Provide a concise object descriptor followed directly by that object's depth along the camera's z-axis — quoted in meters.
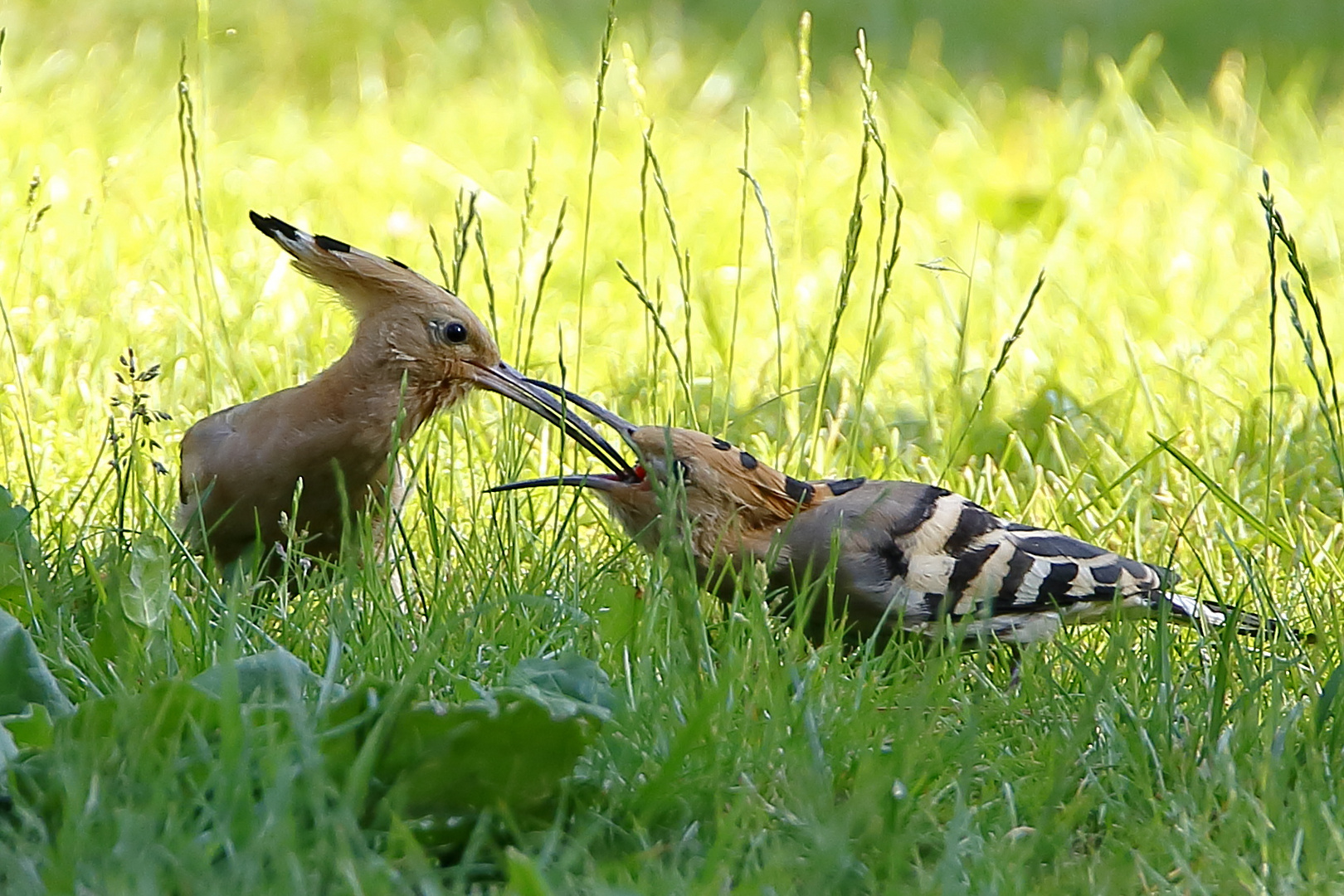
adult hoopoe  7.95
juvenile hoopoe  7.58
